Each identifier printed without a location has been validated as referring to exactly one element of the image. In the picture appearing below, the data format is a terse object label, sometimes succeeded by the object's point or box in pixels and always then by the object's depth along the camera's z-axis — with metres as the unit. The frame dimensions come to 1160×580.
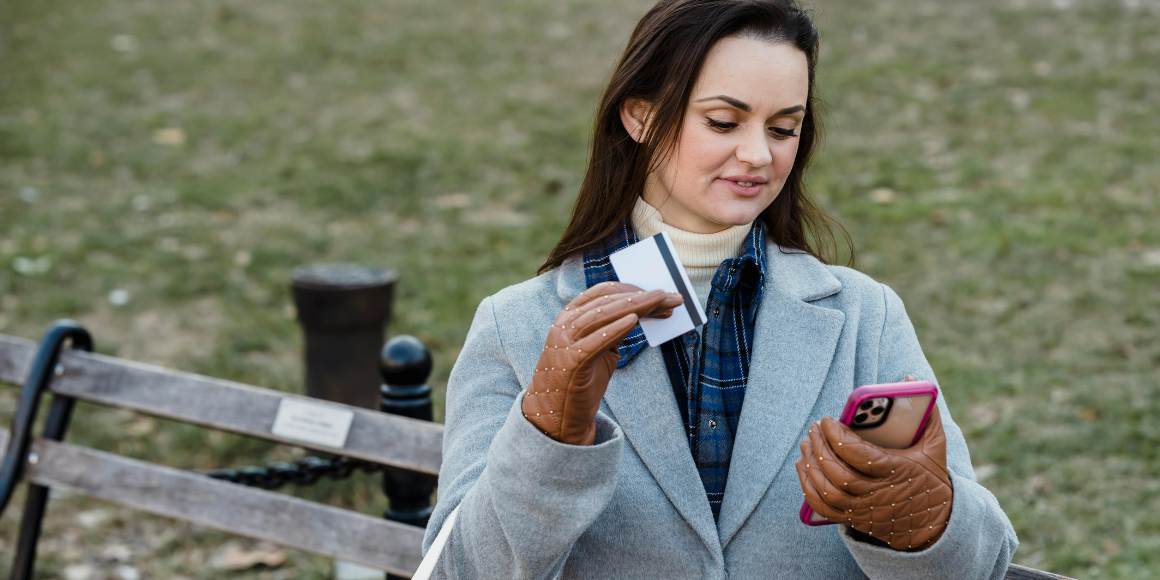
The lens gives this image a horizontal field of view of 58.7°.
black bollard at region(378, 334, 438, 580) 2.74
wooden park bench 2.68
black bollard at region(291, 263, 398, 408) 3.83
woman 1.60
